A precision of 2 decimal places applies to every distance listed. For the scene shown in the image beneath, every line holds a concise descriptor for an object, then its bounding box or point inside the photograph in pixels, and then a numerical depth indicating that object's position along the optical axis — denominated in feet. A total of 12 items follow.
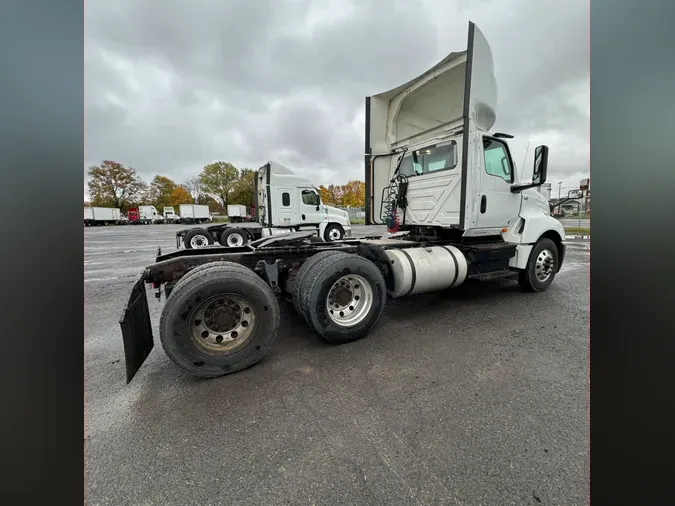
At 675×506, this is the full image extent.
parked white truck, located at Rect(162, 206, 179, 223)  168.27
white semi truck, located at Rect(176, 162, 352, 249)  41.96
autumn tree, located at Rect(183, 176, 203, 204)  209.51
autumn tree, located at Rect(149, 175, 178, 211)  202.69
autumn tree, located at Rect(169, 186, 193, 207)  210.18
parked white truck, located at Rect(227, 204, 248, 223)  163.02
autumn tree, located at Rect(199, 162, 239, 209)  196.95
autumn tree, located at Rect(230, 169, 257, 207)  187.83
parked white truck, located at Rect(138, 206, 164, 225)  164.66
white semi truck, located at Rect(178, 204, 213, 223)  167.12
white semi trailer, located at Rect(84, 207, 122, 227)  147.62
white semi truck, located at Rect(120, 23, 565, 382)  9.63
